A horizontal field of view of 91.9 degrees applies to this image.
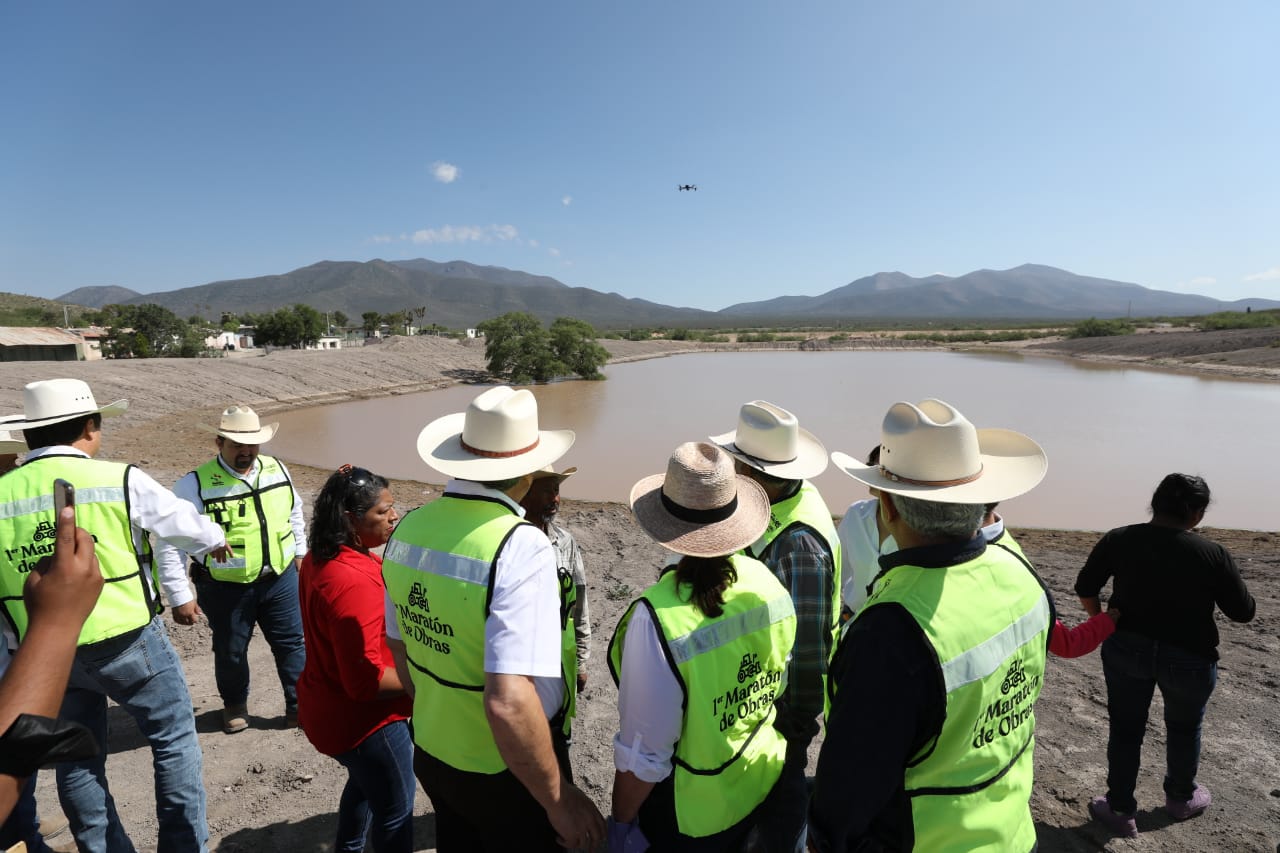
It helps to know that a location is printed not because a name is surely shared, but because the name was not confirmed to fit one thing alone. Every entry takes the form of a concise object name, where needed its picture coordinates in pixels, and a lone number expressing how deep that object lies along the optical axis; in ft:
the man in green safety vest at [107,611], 8.24
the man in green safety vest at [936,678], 4.54
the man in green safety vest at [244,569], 12.62
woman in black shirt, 9.11
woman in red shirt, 7.37
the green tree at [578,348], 121.80
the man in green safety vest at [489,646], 5.49
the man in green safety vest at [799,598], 7.68
